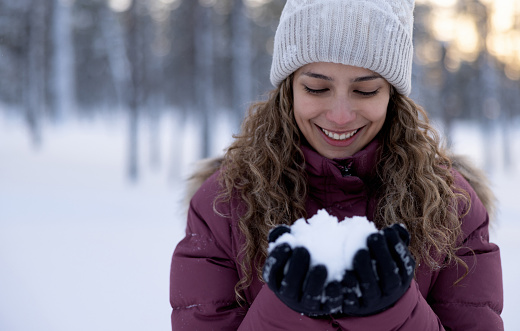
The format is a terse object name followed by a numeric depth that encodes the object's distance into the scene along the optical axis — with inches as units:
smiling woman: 68.7
